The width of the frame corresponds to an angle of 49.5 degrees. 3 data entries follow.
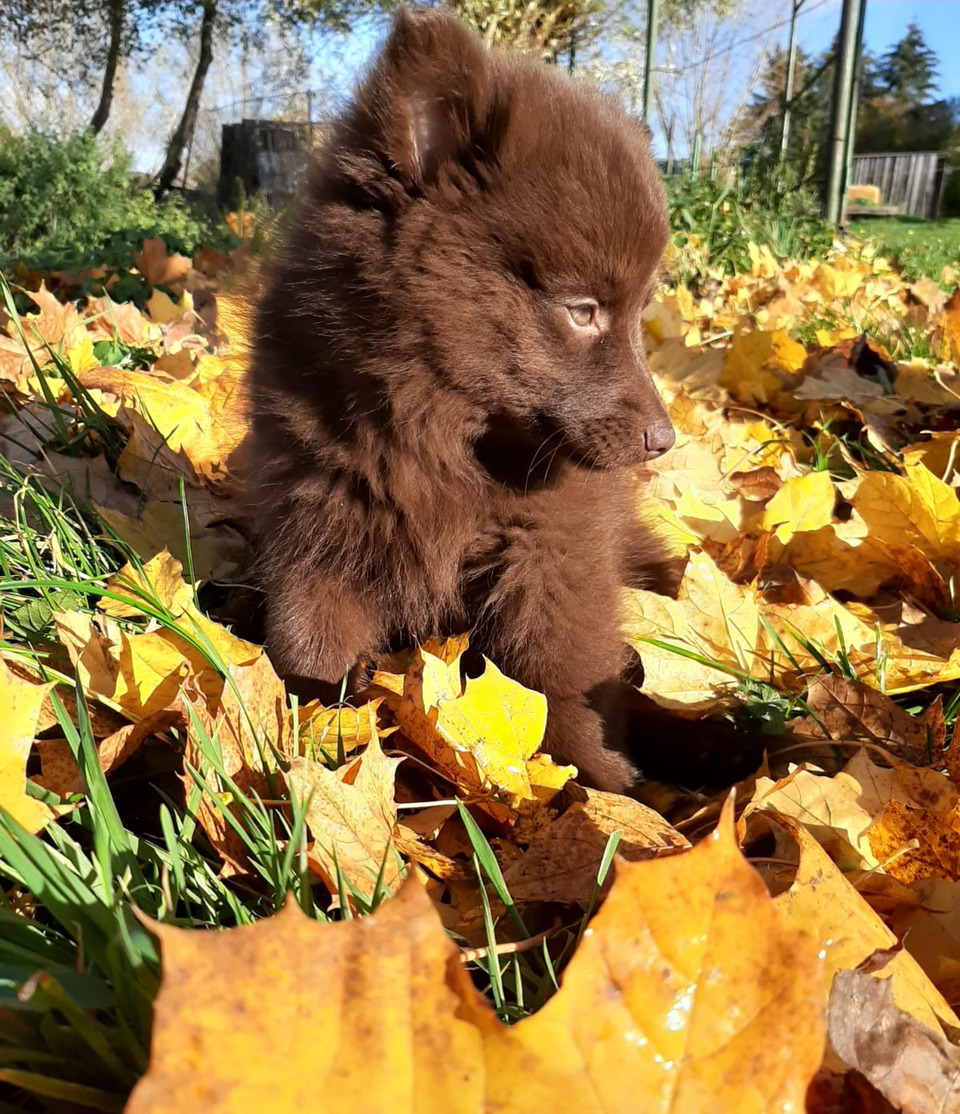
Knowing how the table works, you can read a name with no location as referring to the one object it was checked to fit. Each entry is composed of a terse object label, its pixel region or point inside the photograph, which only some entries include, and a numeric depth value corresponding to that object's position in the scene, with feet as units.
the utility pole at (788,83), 24.01
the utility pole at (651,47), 22.38
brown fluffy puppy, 1.28
